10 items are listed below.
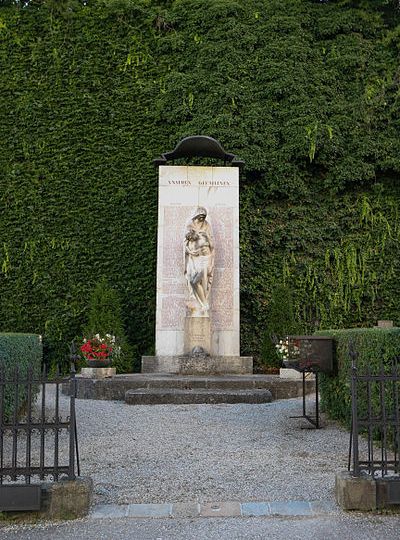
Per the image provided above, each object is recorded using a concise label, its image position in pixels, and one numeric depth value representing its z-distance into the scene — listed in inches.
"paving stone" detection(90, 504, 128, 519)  153.3
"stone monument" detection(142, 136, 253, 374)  474.0
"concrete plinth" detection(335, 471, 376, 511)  154.4
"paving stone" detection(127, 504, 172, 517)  154.3
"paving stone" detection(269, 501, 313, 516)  153.9
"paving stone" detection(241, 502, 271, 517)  154.4
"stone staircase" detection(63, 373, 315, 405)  364.8
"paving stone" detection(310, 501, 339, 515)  154.6
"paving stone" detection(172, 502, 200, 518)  154.6
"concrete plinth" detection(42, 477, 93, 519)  151.6
